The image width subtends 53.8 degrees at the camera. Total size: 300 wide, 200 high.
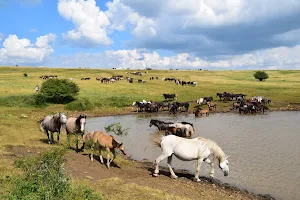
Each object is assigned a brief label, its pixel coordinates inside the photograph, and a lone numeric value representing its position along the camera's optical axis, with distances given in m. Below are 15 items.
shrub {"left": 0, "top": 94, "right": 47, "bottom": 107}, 40.16
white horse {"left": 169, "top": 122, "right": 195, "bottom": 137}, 22.73
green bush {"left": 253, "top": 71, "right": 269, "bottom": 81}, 92.00
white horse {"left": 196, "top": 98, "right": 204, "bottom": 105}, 46.34
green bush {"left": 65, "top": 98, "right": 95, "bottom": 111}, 40.50
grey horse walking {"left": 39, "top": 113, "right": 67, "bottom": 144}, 17.50
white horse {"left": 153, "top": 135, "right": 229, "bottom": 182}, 13.37
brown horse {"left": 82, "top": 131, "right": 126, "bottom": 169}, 14.43
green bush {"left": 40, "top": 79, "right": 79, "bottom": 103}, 43.34
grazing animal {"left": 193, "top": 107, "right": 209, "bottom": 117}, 36.89
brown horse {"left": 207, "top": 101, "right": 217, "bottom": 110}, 42.39
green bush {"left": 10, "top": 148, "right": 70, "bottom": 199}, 8.07
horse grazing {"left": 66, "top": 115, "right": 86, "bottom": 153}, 16.44
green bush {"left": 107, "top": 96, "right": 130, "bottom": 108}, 44.97
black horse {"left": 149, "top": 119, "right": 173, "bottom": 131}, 25.28
